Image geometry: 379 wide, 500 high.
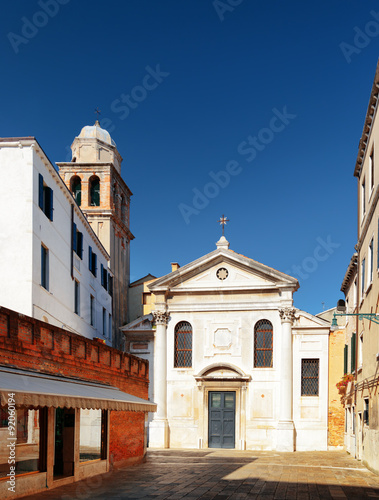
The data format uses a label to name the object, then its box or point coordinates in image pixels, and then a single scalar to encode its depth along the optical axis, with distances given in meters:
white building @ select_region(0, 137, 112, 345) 17.20
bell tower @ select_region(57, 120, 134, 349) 34.09
